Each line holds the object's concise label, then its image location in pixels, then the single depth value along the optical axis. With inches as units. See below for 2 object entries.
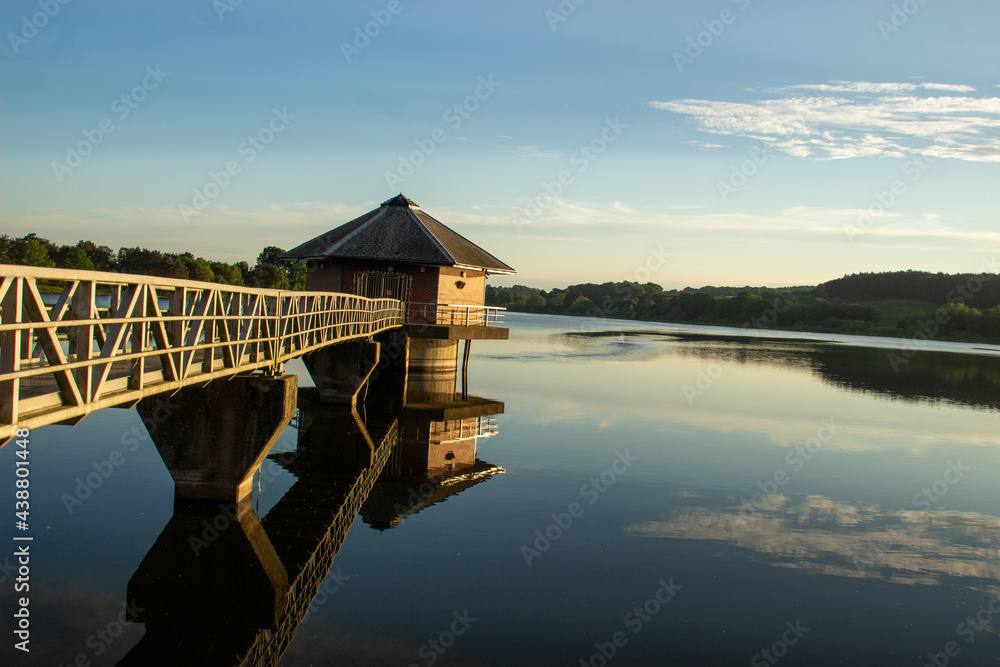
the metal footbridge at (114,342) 209.6
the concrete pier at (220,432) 406.6
